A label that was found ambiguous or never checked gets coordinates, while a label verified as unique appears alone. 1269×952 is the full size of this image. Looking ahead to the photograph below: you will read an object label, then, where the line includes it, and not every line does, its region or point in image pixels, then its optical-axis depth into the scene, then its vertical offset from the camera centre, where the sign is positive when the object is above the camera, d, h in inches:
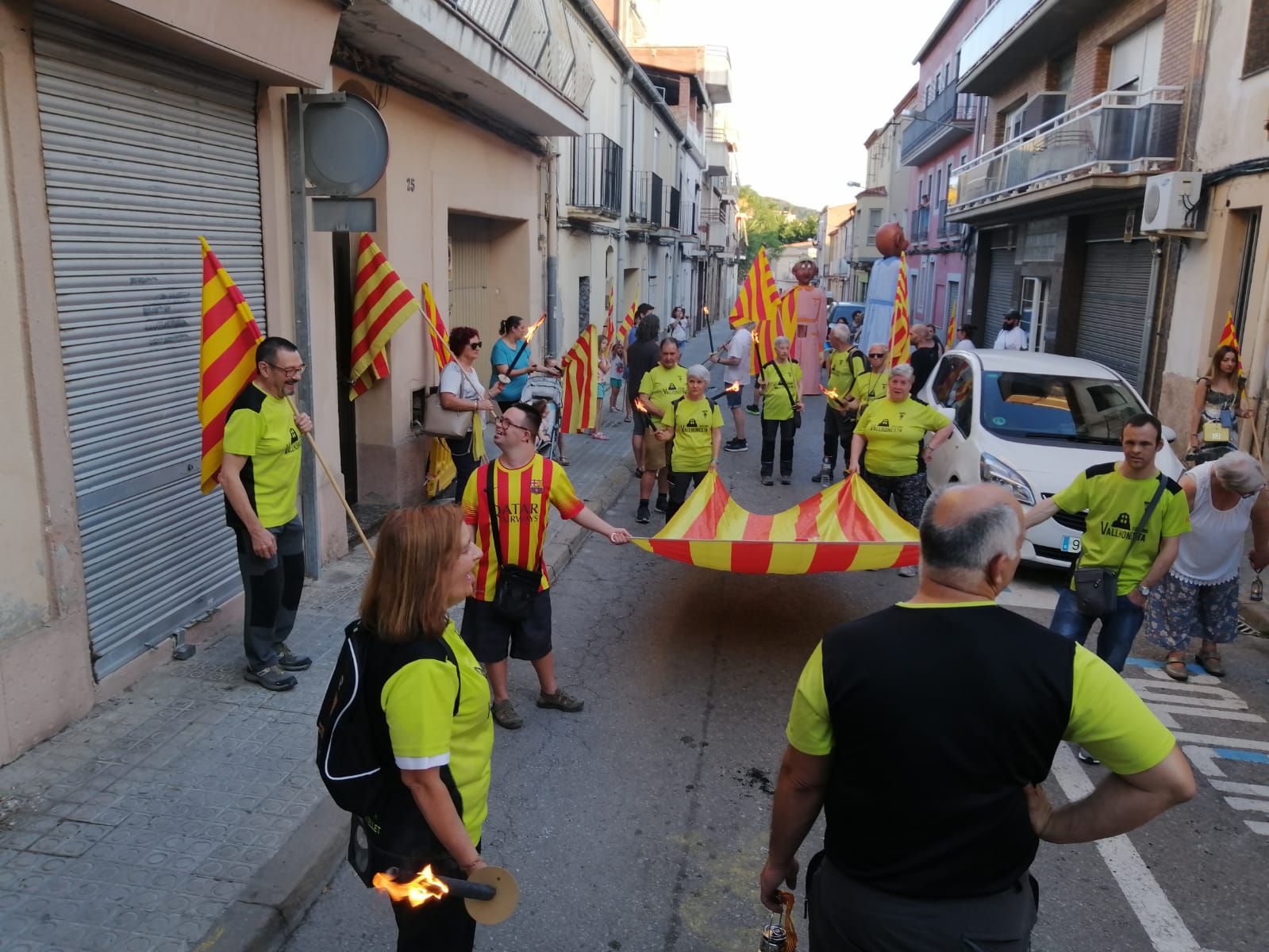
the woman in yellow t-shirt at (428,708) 92.8 -41.7
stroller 372.8 -51.2
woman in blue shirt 378.4 -35.2
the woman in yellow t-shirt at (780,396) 424.5 -51.5
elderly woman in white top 212.5 -61.6
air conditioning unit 502.0 +41.2
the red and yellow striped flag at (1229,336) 385.7 -19.8
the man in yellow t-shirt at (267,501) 188.7 -46.1
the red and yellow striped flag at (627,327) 598.2 -34.4
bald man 80.6 -38.0
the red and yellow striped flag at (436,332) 326.6 -22.5
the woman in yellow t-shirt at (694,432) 323.6 -51.5
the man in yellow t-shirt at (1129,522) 190.4 -45.6
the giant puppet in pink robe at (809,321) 529.0 -26.9
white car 302.2 -49.2
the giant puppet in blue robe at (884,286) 460.1 -4.4
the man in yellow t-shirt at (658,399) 350.9 -44.5
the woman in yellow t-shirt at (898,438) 304.8 -48.9
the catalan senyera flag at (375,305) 313.3 -13.3
